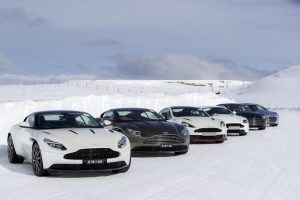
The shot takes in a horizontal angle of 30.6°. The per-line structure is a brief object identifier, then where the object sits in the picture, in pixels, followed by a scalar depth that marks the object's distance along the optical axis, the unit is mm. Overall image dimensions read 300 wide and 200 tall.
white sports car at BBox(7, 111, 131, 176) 9578
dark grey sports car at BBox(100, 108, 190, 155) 12930
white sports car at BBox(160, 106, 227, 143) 16438
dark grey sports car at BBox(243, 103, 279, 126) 26077
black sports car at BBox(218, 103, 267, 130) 23766
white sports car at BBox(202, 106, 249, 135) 20188
